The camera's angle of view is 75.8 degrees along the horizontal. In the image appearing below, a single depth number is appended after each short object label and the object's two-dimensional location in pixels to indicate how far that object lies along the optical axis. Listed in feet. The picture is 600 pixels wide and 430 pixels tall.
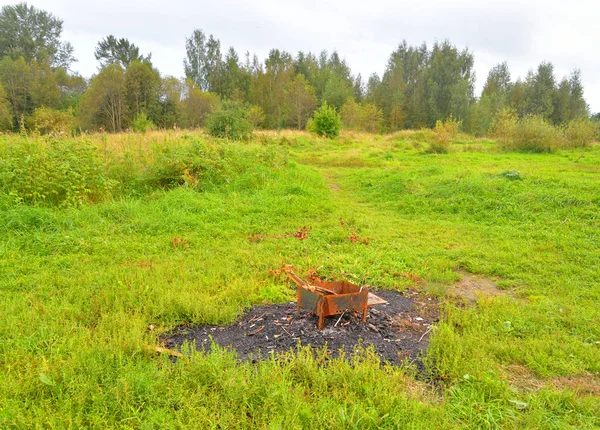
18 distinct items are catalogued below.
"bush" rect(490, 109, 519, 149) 65.72
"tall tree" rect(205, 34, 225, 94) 147.54
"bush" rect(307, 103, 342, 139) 86.72
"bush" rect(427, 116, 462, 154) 63.16
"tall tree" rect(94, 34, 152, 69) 142.92
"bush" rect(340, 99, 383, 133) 123.34
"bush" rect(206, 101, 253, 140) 58.34
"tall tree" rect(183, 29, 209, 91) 160.66
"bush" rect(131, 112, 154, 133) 69.56
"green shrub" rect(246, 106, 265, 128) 105.11
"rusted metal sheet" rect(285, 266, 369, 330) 11.37
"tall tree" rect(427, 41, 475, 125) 137.39
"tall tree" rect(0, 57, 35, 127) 93.61
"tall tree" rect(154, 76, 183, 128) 95.09
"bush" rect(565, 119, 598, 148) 63.41
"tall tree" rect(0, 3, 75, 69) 138.62
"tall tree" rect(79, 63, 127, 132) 88.79
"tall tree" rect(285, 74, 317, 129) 121.60
